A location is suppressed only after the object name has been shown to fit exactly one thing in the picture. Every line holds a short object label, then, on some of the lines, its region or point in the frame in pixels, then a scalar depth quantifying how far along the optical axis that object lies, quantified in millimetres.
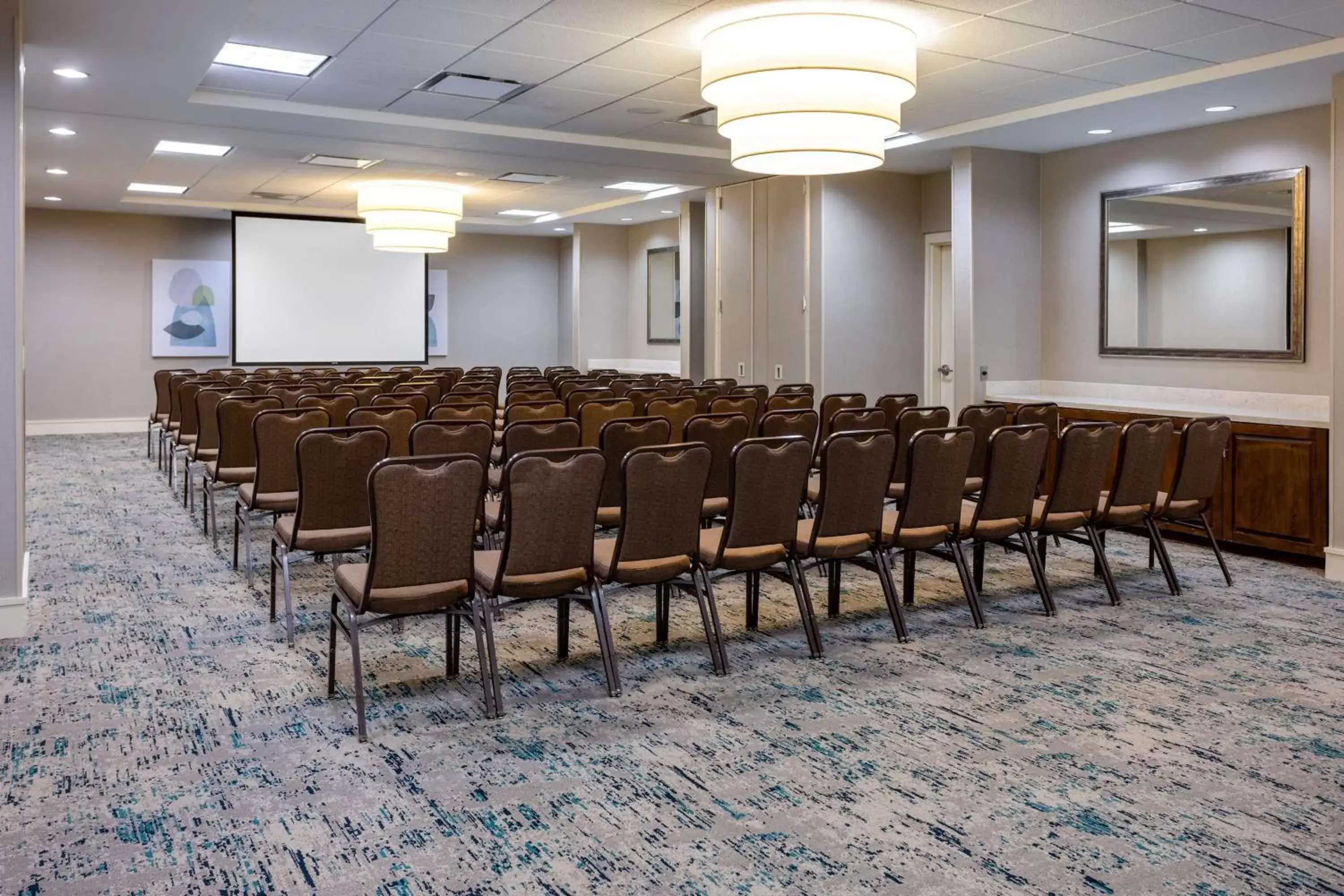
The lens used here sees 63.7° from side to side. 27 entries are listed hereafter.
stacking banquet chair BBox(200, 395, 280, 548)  6676
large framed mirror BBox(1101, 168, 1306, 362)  7512
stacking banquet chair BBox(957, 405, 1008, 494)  6258
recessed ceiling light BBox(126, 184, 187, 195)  12930
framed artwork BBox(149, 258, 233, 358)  15539
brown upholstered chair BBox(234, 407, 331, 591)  5590
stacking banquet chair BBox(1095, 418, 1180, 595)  5465
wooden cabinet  6488
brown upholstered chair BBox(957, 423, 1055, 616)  4984
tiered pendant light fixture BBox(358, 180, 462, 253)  12125
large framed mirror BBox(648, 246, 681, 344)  15898
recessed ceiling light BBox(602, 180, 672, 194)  12320
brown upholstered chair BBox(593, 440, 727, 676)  4004
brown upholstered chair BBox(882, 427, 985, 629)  4770
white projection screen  14555
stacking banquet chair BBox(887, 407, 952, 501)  6262
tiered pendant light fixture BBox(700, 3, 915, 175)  5746
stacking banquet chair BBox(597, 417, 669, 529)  5398
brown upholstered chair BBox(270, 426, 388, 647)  4676
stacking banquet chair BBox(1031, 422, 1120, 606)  5246
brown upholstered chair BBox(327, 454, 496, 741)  3611
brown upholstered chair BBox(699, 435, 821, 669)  4281
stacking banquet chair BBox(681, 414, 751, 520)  5531
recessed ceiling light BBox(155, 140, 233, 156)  9742
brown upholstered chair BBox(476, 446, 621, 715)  3773
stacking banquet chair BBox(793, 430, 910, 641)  4535
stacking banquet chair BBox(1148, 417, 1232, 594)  5672
